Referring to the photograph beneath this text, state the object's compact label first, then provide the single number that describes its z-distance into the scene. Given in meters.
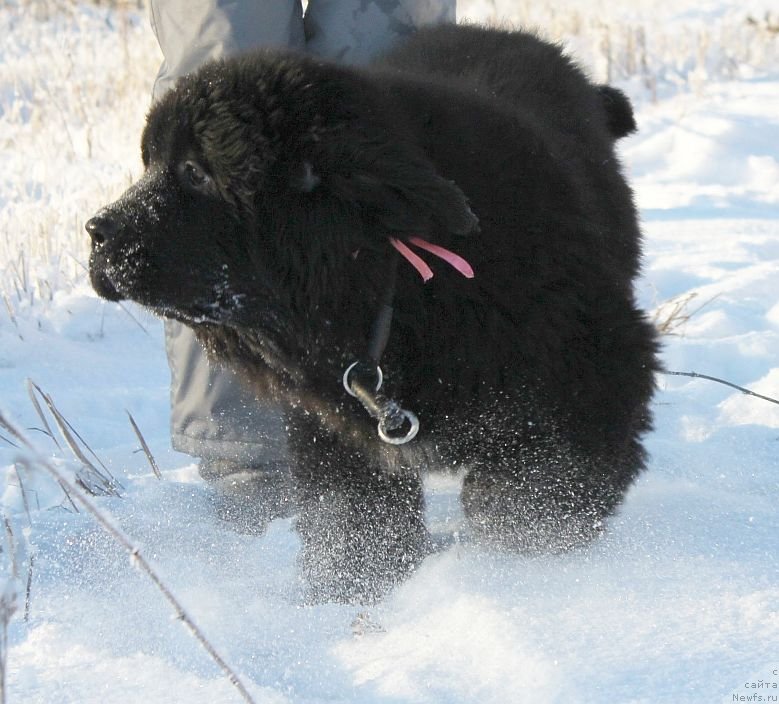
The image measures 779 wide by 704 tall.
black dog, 4.15
